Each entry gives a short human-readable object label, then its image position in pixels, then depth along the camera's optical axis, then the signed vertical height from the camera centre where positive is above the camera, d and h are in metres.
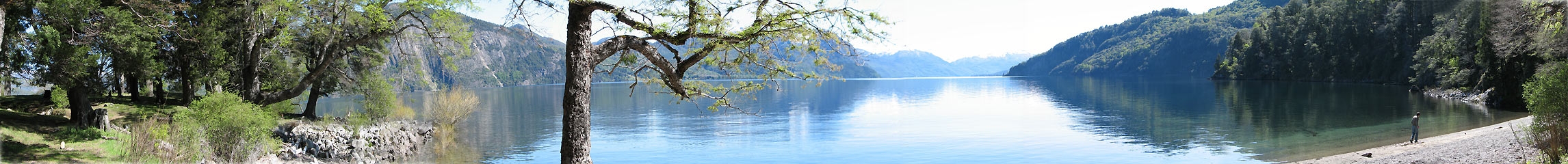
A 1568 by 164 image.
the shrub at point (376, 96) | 36.09 -0.36
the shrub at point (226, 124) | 19.50 -0.71
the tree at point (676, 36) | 8.41 +0.41
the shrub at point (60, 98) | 23.50 -0.14
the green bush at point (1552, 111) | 14.01 -0.72
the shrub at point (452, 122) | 33.16 -1.66
